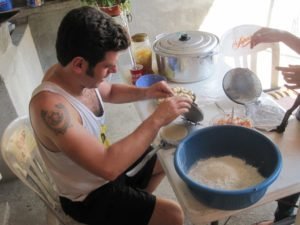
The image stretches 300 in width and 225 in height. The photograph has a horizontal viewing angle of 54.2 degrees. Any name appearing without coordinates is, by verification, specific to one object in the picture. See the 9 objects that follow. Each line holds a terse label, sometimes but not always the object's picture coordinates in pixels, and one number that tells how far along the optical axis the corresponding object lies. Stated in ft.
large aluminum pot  4.30
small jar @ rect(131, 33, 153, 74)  4.93
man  2.94
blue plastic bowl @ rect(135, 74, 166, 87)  4.65
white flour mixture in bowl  2.73
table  2.60
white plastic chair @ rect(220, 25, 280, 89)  6.08
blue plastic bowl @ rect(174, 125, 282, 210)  2.44
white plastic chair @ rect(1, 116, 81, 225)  3.60
